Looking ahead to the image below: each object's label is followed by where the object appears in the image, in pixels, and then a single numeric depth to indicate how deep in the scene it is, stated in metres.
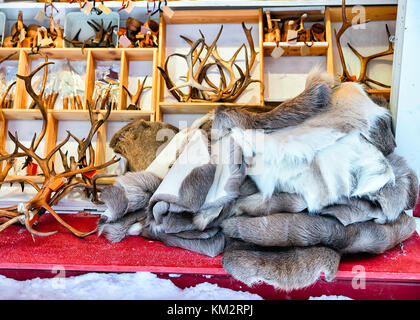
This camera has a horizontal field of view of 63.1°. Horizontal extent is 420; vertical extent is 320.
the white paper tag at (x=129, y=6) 2.24
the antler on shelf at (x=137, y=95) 2.42
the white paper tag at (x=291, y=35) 2.31
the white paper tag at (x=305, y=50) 2.30
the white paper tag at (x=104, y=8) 2.24
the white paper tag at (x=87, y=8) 2.28
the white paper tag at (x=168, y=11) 2.29
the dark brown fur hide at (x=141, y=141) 1.57
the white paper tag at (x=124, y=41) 2.38
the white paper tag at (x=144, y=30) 2.40
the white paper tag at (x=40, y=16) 2.33
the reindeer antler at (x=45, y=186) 1.18
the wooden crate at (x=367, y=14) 2.30
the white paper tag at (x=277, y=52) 2.34
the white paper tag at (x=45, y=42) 2.36
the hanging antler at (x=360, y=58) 2.22
